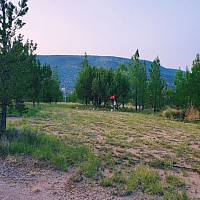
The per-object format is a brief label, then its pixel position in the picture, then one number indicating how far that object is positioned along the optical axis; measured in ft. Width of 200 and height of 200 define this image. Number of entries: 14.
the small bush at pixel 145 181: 13.57
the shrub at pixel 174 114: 67.04
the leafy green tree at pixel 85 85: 102.27
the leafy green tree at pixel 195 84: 69.82
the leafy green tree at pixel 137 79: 105.50
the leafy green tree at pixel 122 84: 102.27
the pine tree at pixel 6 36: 22.20
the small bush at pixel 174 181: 14.50
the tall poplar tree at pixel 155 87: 94.22
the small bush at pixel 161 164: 18.22
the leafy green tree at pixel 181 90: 74.59
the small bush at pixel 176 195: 12.48
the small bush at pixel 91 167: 15.51
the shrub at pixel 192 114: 62.95
